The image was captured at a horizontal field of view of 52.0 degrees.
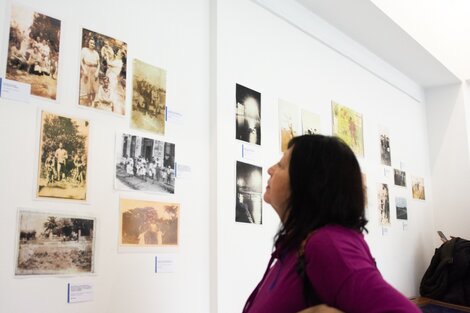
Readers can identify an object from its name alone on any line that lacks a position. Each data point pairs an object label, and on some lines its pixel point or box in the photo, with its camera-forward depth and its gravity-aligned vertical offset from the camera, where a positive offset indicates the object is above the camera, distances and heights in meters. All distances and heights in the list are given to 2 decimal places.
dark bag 3.96 -0.36
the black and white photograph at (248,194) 2.57 +0.21
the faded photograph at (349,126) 3.51 +0.80
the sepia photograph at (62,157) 1.82 +0.30
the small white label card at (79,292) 1.83 -0.22
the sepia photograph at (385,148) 4.05 +0.71
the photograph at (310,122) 3.19 +0.74
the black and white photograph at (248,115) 2.66 +0.66
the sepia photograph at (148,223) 2.06 +0.05
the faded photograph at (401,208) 4.17 +0.21
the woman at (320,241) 1.08 -0.02
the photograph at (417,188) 4.50 +0.42
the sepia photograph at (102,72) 2.02 +0.69
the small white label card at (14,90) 1.75 +0.53
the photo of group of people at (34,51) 1.80 +0.70
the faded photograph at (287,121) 2.99 +0.70
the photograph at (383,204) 3.88 +0.23
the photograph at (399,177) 4.20 +0.48
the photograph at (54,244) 1.73 -0.03
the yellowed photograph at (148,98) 2.20 +0.63
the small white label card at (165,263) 2.17 -0.13
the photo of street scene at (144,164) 2.09 +0.31
